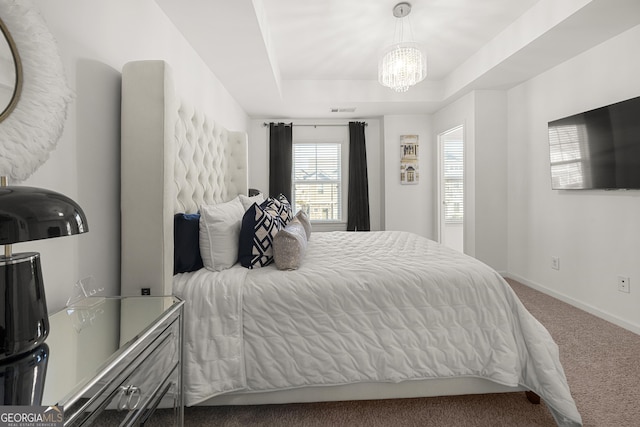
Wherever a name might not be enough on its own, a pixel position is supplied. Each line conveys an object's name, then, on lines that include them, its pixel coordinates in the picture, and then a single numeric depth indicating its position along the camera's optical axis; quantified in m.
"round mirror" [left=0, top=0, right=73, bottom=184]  0.99
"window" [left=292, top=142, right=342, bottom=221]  5.25
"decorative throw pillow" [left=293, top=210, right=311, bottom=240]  2.68
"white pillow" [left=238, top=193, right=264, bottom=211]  2.64
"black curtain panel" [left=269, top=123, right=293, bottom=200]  5.09
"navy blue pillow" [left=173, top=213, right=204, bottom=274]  1.74
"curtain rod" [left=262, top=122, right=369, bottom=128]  5.13
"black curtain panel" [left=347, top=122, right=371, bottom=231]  5.14
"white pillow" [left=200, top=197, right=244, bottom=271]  1.76
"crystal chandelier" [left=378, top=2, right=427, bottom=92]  2.79
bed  1.49
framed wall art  5.05
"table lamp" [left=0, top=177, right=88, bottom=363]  0.62
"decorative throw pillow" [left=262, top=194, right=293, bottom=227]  2.28
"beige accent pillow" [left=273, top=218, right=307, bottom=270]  1.75
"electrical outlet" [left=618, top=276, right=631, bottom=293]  2.57
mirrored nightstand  0.69
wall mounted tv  2.45
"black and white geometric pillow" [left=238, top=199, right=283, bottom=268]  1.83
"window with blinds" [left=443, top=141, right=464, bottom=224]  5.29
